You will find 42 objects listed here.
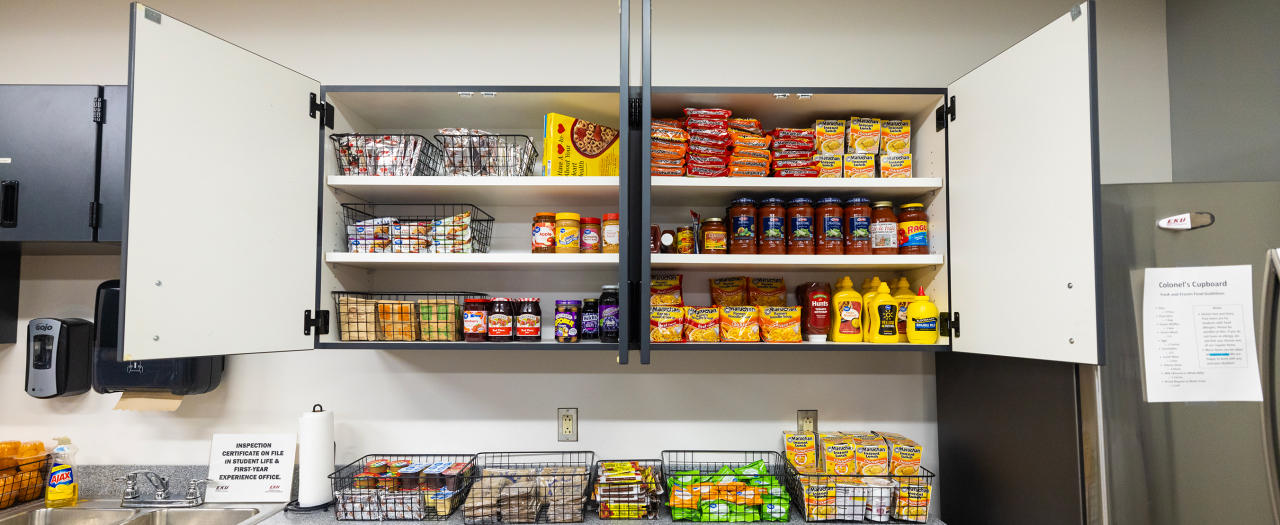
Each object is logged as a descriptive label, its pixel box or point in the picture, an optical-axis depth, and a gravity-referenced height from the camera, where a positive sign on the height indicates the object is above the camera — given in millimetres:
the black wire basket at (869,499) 1759 -635
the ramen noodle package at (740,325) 1812 -98
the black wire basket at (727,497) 1771 -632
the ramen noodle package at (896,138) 1925 +525
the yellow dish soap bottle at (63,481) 1989 -642
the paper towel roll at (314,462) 1909 -558
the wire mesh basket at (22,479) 1971 -638
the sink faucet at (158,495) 2037 -711
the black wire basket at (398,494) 1785 -623
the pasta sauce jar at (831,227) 1859 +217
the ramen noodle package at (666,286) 1955 +30
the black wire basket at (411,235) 1857 +197
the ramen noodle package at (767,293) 2008 +4
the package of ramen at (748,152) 1899 +472
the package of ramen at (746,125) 1912 +566
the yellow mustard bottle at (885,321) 1829 -88
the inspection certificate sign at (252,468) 2057 -621
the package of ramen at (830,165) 1915 +431
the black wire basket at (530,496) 1754 -624
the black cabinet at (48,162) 1807 +431
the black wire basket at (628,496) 1801 -636
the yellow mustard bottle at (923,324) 1808 -97
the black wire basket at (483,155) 1890 +467
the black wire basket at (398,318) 1830 -71
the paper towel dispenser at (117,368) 2039 -255
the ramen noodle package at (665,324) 1787 -93
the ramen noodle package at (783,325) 1820 -99
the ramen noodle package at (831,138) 1925 +525
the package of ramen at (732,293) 2016 +5
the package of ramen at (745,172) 1896 +405
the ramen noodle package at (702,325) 1814 -97
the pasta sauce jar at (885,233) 1857 +197
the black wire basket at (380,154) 1858 +463
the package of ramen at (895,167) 1911 +423
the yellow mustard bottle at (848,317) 1841 -75
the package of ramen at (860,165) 1907 +429
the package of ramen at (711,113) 1893 +600
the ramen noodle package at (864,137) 1915 +524
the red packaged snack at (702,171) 1894 +409
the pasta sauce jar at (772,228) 1862 +216
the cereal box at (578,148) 1855 +485
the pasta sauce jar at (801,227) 1867 +218
